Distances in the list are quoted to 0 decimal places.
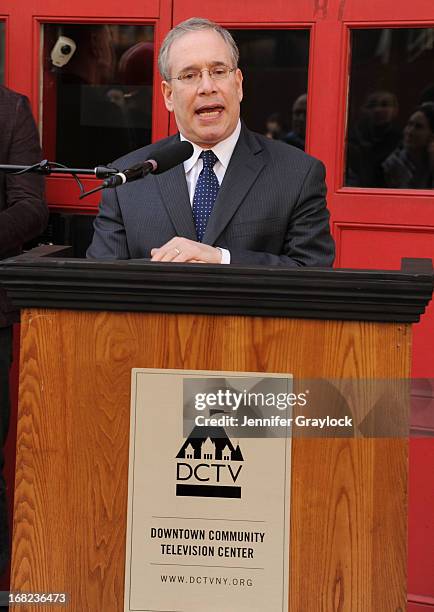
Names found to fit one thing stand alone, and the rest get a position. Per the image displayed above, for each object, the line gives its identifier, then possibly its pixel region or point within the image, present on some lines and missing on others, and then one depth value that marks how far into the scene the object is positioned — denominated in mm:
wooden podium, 3770
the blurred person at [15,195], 6941
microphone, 3887
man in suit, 5250
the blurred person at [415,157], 6996
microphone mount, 3982
